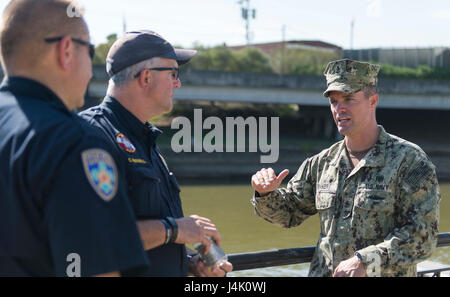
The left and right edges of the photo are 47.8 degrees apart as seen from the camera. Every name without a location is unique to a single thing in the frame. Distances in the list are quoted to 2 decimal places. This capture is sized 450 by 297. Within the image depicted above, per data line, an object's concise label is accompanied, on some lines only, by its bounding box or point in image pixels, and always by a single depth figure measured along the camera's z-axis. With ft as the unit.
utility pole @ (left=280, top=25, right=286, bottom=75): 132.57
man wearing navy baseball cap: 6.91
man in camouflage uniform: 8.54
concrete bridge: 90.74
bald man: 4.51
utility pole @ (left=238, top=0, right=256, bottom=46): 155.20
